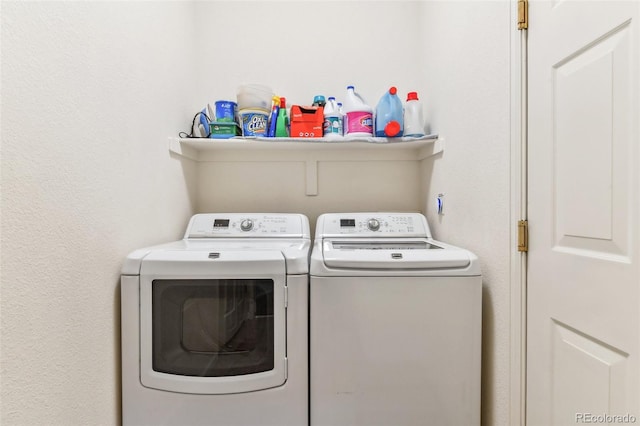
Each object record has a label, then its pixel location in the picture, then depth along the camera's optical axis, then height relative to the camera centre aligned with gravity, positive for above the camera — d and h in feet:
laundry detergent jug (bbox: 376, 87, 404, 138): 5.80 +1.73
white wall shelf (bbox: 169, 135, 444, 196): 5.82 +1.22
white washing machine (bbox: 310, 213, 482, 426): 4.02 -1.66
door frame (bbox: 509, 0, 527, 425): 3.51 -0.04
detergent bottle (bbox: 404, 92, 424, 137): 5.96 +1.73
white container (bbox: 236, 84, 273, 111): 6.00 +2.14
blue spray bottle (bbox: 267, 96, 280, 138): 6.05 +1.70
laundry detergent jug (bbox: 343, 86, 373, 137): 5.94 +1.70
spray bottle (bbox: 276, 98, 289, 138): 6.03 +1.62
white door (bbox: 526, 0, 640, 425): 2.42 -0.03
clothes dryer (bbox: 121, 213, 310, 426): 4.02 -1.68
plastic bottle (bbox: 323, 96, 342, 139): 6.03 +1.63
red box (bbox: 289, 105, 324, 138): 5.96 +1.62
